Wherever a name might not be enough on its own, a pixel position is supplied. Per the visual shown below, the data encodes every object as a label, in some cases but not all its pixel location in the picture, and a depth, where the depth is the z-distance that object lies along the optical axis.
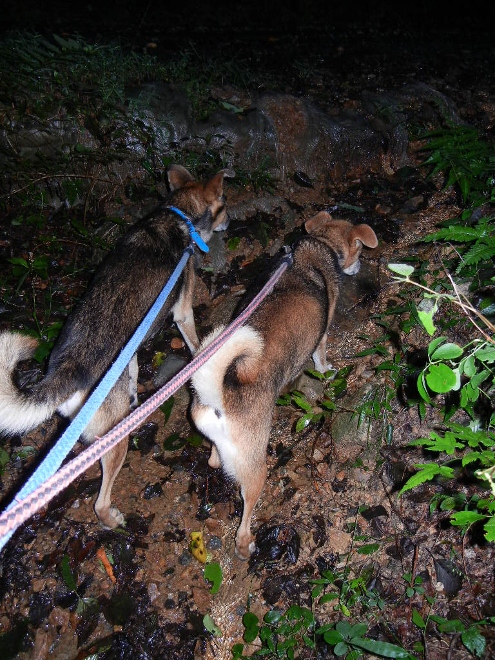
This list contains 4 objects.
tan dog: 2.57
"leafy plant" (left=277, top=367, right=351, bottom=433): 3.49
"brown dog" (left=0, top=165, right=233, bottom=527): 2.27
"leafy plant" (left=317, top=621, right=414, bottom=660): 2.16
